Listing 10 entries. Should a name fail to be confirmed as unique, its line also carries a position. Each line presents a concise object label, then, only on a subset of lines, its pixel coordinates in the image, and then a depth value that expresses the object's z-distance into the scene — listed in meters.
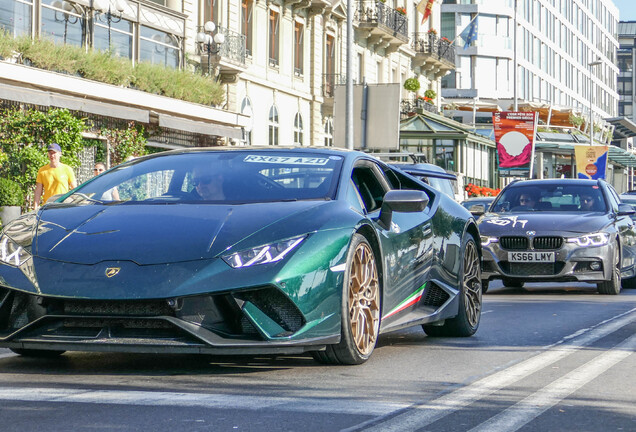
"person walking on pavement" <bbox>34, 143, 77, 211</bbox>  15.51
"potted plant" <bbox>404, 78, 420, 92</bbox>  50.03
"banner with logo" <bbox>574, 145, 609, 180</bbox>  51.72
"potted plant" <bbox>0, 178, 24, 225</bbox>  20.78
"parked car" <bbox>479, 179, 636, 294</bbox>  13.91
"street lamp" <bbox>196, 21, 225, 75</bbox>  32.62
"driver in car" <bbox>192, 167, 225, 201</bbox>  6.95
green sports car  5.91
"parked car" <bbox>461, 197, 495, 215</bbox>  24.54
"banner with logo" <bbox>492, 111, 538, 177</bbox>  42.53
